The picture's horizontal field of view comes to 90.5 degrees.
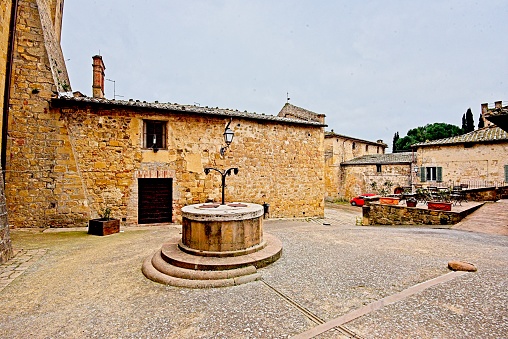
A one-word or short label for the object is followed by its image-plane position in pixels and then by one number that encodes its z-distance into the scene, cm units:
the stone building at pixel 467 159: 1803
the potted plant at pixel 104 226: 790
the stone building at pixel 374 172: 2364
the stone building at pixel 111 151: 856
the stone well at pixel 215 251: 420
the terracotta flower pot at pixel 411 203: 1087
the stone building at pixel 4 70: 525
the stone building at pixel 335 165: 2717
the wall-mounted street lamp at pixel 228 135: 750
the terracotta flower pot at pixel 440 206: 992
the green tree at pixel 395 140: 4727
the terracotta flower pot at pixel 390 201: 1194
